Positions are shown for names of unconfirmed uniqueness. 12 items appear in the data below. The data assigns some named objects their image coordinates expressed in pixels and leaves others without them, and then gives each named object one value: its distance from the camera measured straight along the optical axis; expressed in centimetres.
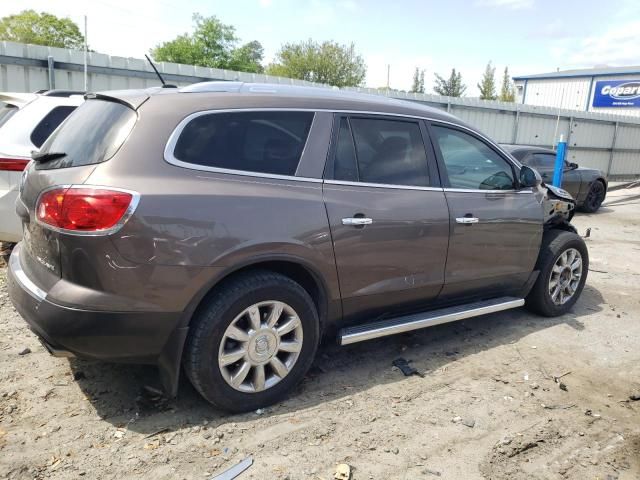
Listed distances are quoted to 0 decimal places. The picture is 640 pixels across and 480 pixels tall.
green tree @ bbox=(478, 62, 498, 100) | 5647
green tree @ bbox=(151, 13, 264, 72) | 4612
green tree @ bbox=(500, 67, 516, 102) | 5490
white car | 461
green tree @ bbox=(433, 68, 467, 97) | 5984
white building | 3725
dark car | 1031
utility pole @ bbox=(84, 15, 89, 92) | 810
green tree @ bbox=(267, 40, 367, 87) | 5256
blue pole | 937
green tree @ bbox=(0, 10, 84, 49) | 5056
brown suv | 254
